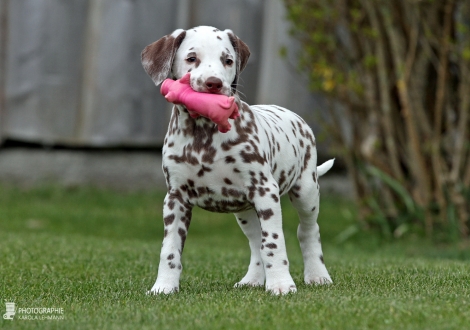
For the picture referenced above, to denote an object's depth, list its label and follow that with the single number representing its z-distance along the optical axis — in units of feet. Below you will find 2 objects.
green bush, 55.88
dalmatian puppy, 29.84
